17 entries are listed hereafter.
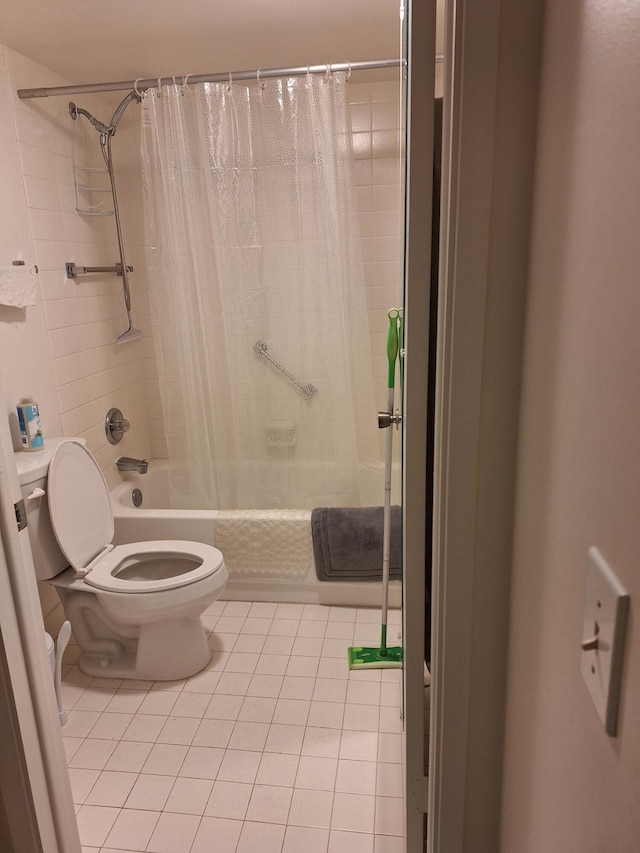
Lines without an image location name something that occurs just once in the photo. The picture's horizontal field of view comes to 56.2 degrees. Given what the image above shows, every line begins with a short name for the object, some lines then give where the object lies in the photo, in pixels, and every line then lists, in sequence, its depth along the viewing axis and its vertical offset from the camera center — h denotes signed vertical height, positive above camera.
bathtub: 2.60 -1.12
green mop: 1.73 -1.12
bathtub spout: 2.90 -0.86
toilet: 2.06 -1.04
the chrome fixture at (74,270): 2.56 +0.06
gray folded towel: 2.53 -1.10
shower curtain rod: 2.26 +0.75
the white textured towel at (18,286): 2.06 +0.00
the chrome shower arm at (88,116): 2.53 +0.69
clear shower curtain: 2.41 -0.07
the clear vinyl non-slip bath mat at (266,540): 2.59 -1.11
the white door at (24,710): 1.12 -0.81
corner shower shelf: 2.67 +0.41
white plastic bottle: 2.09 -0.48
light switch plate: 0.43 -0.27
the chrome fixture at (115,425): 2.85 -0.67
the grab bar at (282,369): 2.64 -0.40
